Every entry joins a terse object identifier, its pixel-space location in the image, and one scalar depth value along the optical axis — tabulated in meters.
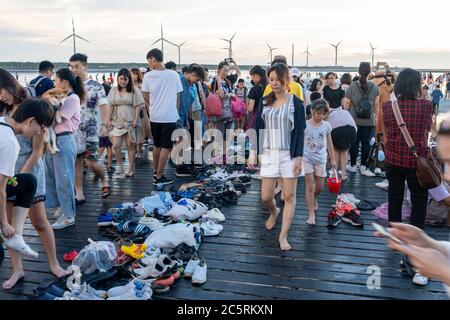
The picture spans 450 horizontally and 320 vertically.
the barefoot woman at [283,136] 4.24
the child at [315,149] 4.97
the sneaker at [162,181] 6.82
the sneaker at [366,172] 7.41
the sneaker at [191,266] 3.73
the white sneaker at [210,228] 4.71
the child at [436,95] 18.68
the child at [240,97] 8.89
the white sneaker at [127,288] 3.34
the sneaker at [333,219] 4.97
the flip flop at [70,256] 4.10
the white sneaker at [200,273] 3.61
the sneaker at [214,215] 5.14
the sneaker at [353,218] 5.00
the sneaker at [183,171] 7.57
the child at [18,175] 2.85
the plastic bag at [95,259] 3.75
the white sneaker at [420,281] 3.56
